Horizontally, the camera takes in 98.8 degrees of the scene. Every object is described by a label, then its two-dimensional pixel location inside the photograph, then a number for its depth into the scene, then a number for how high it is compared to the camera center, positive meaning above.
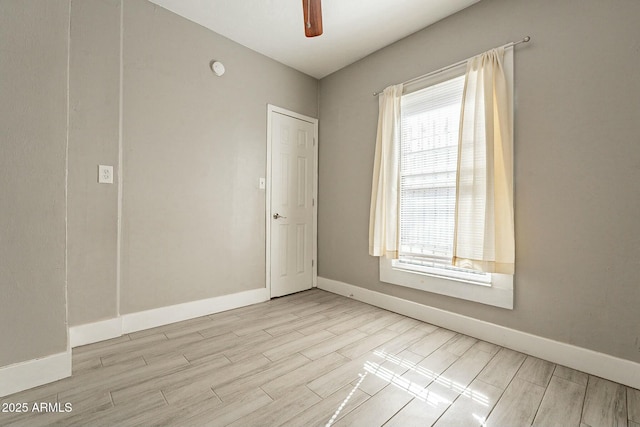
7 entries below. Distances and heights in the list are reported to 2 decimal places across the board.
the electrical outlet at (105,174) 2.28 +0.29
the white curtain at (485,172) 2.18 +0.34
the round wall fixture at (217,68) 2.92 +1.53
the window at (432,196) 2.50 +0.17
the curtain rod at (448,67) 2.17 +1.38
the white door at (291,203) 3.50 +0.11
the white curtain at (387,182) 2.95 +0.34
